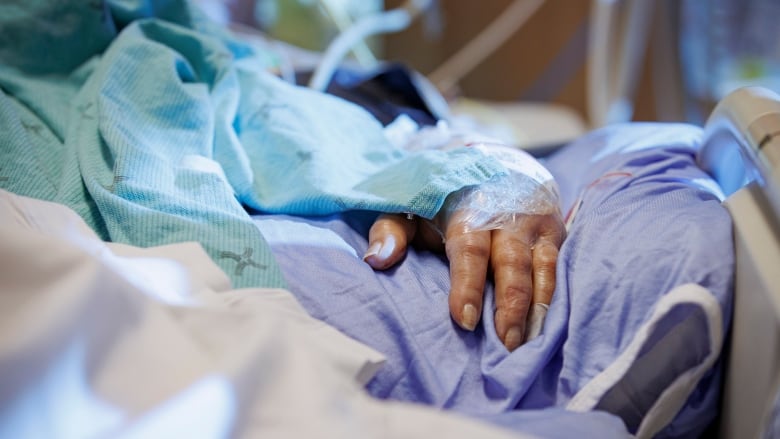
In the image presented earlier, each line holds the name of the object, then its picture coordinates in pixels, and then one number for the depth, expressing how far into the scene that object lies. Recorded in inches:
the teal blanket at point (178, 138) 27.1
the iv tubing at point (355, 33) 54.3
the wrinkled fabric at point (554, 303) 23.4
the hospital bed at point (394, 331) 17.1
